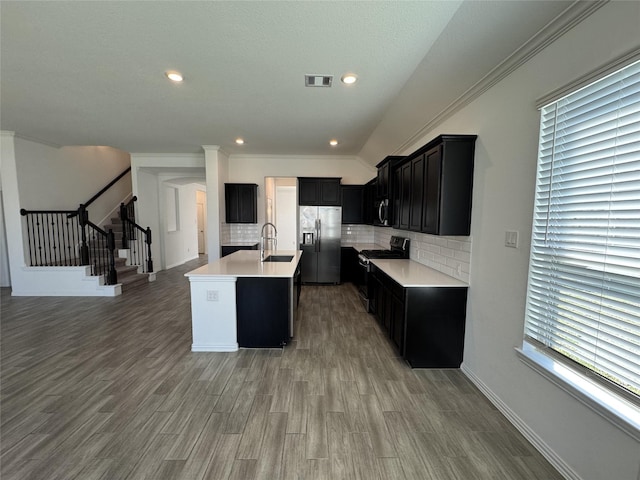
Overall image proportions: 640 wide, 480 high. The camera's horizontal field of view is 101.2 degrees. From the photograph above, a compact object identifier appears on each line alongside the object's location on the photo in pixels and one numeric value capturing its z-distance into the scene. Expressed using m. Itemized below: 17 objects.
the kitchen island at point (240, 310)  3.00
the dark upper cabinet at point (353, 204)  6.07
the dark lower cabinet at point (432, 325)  2.61
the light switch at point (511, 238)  1.98
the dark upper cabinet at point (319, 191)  5.81
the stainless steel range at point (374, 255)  4.20
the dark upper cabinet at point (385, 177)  4.02
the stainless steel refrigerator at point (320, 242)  5.79
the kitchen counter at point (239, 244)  5.95
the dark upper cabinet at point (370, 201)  5.39
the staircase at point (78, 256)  4.96
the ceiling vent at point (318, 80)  2.62
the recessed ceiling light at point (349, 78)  2.58
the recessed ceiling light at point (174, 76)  2.59
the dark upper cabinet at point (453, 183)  2.51
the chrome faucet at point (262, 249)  3.67
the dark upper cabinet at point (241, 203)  5.90
